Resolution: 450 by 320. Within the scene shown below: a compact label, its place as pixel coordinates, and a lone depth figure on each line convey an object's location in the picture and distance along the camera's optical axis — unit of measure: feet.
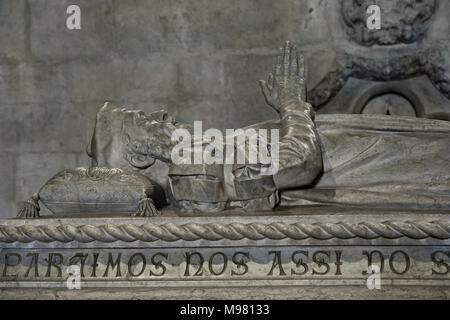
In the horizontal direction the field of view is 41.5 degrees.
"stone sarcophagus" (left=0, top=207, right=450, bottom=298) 6.94
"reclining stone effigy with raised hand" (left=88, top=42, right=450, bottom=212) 7.89
